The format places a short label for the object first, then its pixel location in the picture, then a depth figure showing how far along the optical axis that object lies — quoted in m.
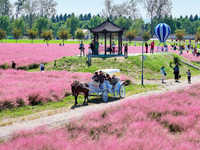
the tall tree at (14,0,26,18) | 152.38
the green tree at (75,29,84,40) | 97.45
